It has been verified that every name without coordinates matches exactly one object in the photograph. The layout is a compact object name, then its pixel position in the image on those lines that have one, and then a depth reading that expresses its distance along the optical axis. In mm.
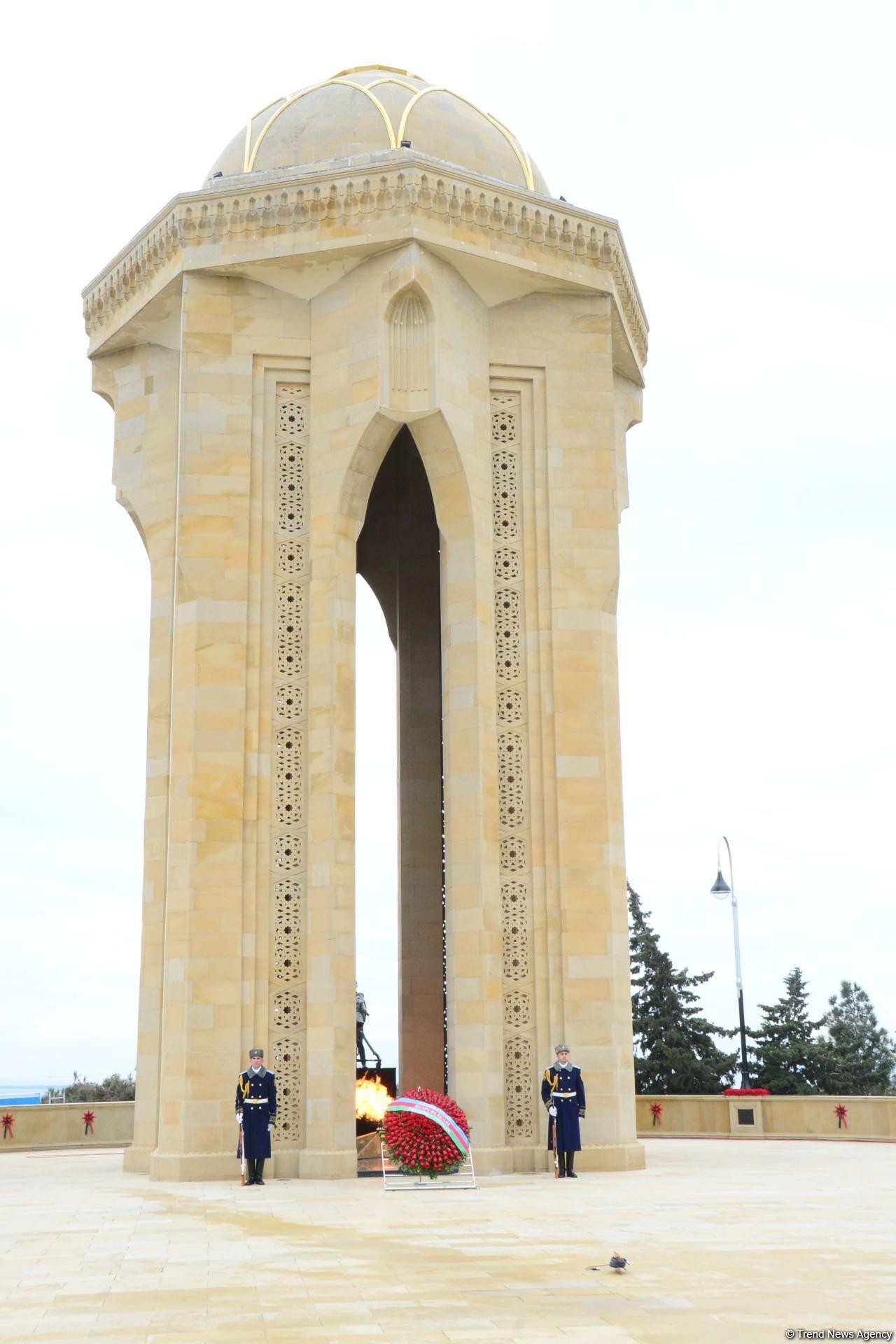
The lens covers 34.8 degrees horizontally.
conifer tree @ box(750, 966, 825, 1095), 37875
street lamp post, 31047
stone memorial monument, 16359
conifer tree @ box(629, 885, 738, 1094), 37750
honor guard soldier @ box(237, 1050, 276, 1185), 15070
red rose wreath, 14531
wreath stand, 14258
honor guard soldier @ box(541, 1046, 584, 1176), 15492
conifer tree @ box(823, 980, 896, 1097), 37844
